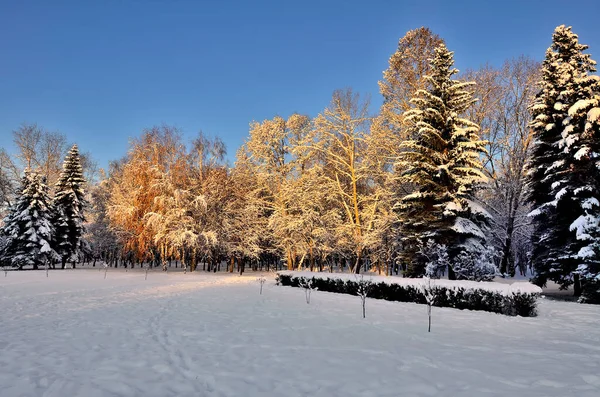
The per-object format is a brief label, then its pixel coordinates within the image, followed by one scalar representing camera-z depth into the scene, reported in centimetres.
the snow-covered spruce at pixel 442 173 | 1581
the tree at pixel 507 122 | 2091
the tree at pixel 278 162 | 2725
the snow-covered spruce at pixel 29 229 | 3195
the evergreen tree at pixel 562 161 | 1391
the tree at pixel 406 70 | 2098
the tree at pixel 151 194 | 2878
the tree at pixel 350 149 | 2314
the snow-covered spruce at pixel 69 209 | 3525
